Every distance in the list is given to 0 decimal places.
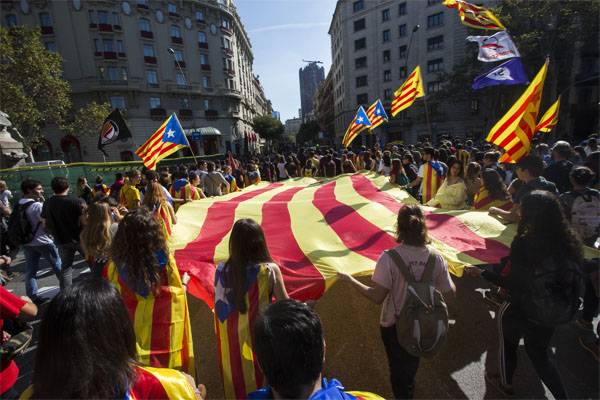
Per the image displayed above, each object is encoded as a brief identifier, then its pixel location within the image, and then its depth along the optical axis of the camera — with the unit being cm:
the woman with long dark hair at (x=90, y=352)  107
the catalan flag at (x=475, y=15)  751
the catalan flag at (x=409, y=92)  855
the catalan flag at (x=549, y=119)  756
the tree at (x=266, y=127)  5191
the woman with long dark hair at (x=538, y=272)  209
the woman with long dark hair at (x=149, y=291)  238
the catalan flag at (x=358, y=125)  891
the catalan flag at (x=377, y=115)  948
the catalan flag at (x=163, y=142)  621
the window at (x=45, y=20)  2989
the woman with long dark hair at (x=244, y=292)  219
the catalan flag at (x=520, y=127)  416
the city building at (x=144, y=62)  3030
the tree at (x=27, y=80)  1795
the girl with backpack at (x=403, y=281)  219
